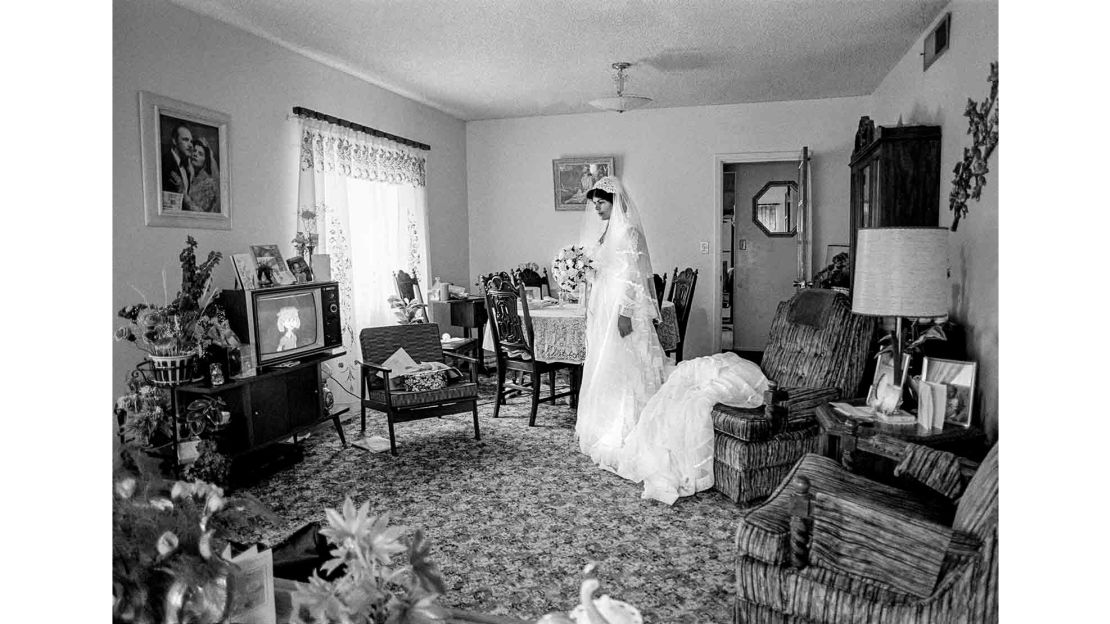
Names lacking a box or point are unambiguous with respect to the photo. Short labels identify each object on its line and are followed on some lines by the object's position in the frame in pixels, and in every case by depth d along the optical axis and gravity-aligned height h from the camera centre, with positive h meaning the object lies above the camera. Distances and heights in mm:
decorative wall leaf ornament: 3273 +581
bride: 3867 -574
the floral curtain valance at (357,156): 5324 +1003
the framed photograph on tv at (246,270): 4391 +72
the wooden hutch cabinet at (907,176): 4281 +596
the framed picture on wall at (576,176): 7660 +1082
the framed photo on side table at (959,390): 2797 -423
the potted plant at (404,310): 6195 -240
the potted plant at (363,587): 1251 -526
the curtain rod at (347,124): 5203 +1207
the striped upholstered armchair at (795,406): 3596 -630
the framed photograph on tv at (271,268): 4578 +89
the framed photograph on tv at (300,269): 4891 +85
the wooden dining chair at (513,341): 5285 -437
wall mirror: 8227 +787
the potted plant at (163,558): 1049 -408
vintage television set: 4078 -223
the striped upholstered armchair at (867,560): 1824 -736
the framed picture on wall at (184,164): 3959 +670
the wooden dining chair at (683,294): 6078 -121
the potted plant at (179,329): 3559 -228
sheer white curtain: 5391 +543
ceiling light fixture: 5651 +1371
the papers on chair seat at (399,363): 4812 -535
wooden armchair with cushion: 4527 -666
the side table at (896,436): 2672 -577
